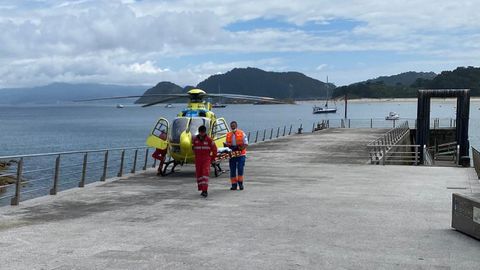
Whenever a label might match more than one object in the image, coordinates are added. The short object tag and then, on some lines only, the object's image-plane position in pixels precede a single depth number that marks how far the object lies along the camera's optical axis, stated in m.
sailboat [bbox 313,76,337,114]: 185.46
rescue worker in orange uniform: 13.80
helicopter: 16.38
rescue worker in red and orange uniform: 12.82
